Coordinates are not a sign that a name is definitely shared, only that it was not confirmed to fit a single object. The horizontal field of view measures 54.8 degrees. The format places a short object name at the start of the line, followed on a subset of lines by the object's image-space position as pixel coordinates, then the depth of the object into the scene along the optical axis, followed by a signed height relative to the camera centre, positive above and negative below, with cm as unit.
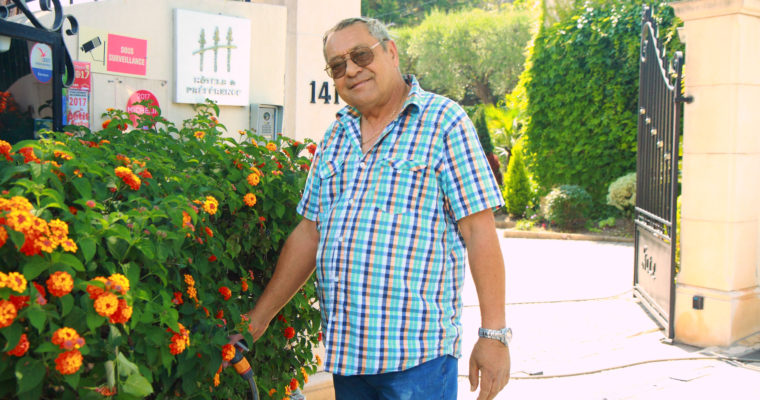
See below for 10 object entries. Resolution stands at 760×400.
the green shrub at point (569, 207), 1373 -62
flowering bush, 142 -23
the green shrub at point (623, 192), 1306 -31
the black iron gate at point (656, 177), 597 -2
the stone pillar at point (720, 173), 557 +3
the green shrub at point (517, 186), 1548 -28
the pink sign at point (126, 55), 357 +54
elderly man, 213 -23
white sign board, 384 +58
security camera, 346 +56
